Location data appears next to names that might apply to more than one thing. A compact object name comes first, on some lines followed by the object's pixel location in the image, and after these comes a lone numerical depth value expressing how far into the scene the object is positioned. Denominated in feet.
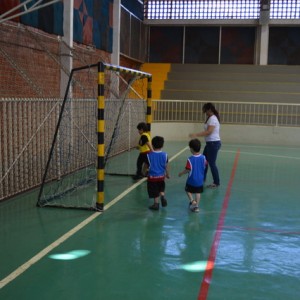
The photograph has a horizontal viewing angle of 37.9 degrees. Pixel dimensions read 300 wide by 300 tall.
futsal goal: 23.06
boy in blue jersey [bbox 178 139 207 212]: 22.11
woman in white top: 27.40
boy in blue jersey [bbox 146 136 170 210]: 22.29
